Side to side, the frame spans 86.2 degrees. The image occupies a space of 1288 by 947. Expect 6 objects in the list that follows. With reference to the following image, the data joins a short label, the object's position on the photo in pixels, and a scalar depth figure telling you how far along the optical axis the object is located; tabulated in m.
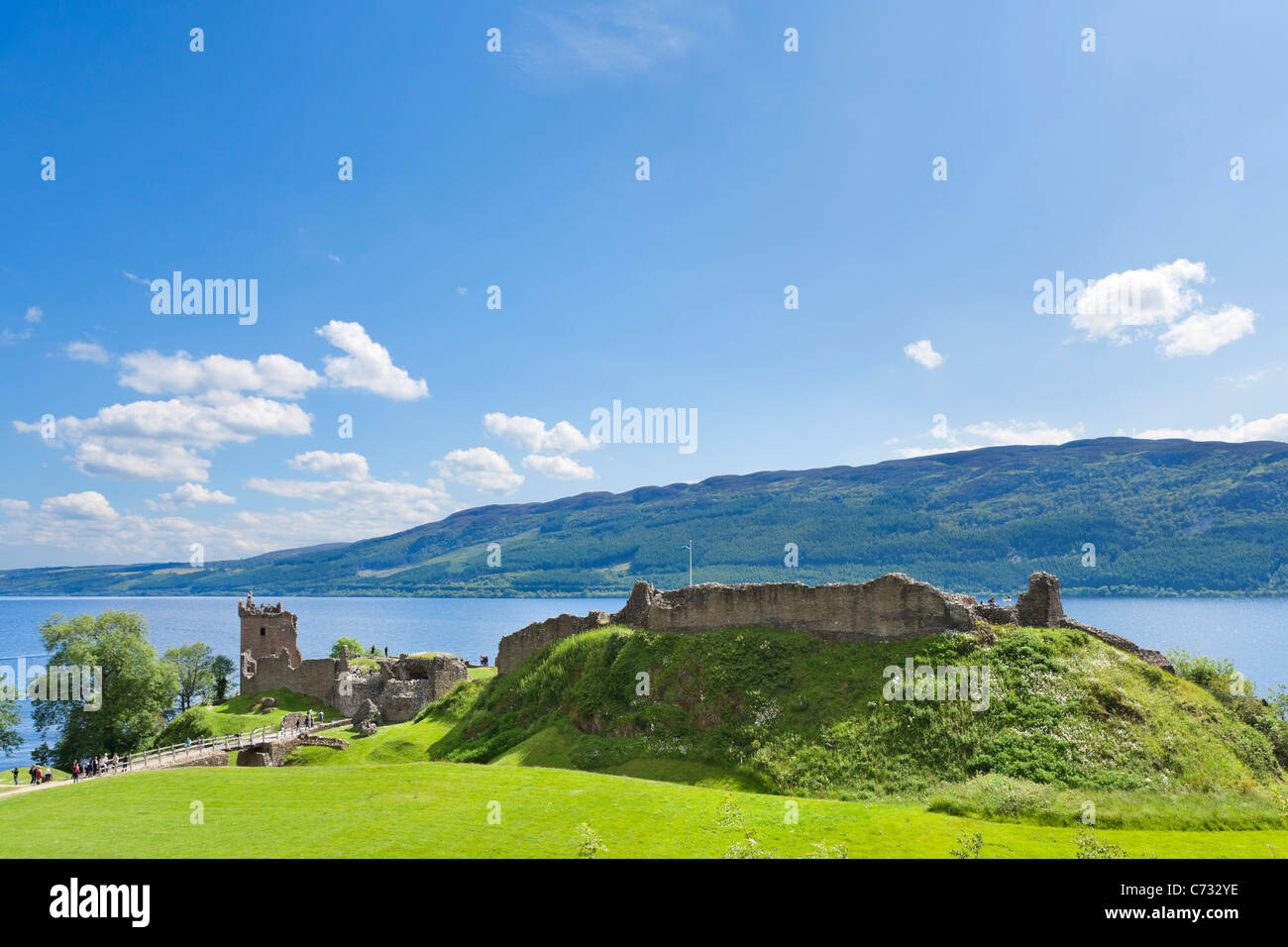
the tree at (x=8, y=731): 52.22
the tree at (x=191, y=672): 86.19
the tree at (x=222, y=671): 87.39
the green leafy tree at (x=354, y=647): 94.56
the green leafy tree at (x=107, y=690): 58.94
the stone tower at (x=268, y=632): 77.25
